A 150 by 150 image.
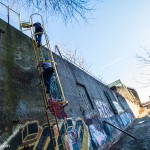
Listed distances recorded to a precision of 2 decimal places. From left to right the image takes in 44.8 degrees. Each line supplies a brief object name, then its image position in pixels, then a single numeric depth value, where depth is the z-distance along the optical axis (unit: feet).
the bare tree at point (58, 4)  14.19
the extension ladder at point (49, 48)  15.93
